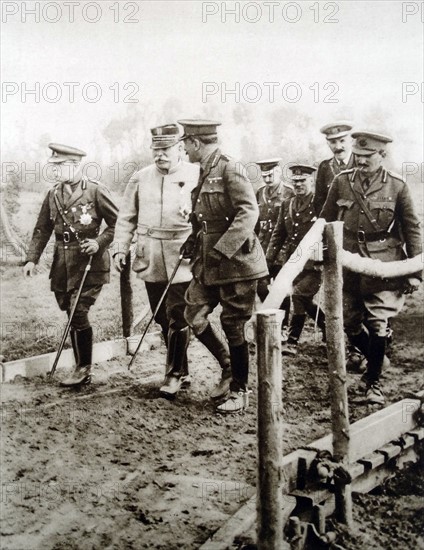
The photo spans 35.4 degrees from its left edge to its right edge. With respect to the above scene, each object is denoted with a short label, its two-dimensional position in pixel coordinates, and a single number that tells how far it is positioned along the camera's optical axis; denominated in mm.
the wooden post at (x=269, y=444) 2422
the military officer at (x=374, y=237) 3750
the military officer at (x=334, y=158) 3502
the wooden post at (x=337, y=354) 2975
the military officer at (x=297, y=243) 4043
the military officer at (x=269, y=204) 3736
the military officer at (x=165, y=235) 3537
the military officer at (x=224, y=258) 3453
